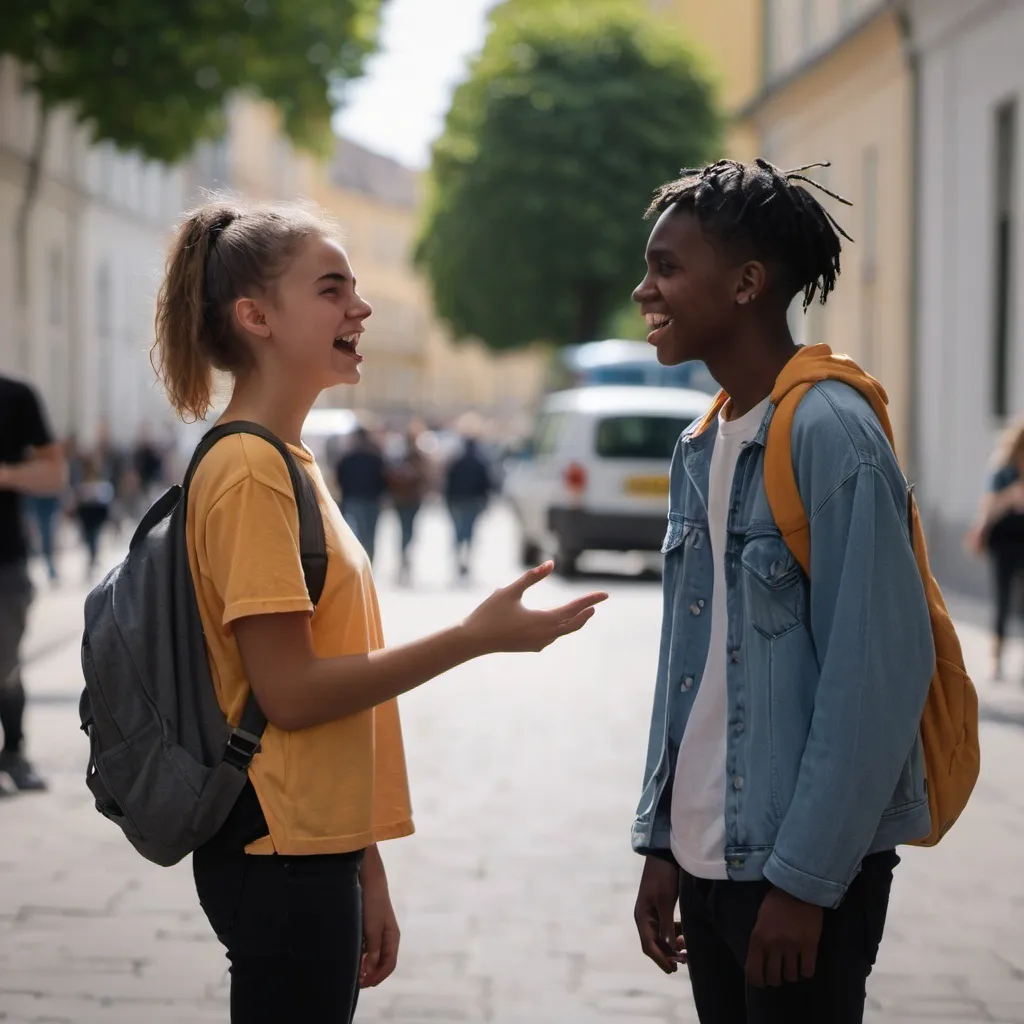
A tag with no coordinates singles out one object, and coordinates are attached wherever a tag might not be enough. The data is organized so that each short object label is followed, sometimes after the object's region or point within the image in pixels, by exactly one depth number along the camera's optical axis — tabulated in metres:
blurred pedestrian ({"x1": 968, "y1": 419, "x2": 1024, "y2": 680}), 11.08
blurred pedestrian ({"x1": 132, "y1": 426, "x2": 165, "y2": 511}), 29.14
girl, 2.41
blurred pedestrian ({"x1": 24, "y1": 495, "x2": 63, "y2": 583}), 18.77
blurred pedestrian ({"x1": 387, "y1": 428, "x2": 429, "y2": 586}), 20.58
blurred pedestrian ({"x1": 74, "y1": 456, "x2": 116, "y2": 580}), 18.36
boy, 2.35
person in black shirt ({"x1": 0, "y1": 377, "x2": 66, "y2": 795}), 7.22
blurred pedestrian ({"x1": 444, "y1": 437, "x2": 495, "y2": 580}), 20.78
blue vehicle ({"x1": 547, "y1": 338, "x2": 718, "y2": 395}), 34.12
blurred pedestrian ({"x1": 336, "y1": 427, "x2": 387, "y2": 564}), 19.58
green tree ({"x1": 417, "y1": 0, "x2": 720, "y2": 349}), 42.84
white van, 18.91
